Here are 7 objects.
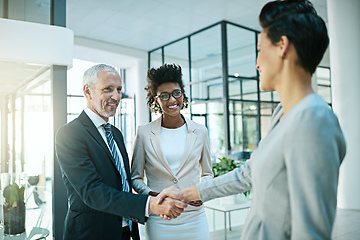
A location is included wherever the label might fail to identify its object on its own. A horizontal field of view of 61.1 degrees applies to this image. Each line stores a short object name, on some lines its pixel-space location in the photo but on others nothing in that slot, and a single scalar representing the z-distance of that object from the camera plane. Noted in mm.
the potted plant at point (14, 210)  2752
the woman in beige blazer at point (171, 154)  1909
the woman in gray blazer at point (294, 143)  797
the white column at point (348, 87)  5469
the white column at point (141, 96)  10844
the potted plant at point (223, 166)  4168
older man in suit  1528
